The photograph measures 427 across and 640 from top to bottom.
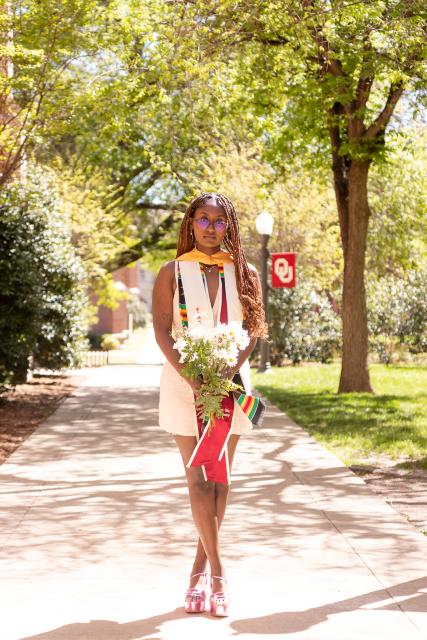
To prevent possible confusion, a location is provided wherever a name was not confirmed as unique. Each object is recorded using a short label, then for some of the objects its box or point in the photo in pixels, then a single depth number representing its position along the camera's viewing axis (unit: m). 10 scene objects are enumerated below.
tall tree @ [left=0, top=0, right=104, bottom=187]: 12.31
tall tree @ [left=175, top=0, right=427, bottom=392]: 11.68
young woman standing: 5.18
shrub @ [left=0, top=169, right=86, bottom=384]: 16.05
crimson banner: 24.09
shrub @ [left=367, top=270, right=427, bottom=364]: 28.44
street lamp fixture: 22.92
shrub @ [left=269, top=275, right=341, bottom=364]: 28.41
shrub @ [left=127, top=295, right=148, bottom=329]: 70.95
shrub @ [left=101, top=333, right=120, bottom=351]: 44.03
